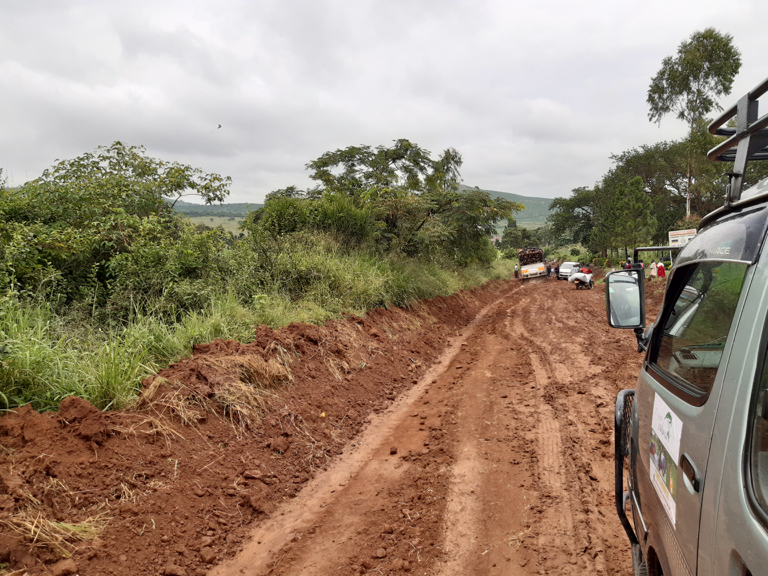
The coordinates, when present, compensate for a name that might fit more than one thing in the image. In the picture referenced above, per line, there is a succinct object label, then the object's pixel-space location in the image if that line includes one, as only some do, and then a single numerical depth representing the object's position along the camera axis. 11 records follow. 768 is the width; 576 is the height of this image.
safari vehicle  1.03
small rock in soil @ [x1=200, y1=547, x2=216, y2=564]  3.01
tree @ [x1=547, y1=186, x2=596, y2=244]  58.06
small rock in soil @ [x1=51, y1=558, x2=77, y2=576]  2.55
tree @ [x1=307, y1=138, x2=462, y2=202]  18.17
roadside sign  12.28
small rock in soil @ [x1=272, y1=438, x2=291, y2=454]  4.42
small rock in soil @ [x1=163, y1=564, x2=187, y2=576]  2.83
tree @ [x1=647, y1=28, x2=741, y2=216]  23.08
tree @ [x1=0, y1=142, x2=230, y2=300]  5.72
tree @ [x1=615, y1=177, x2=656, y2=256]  30.89
